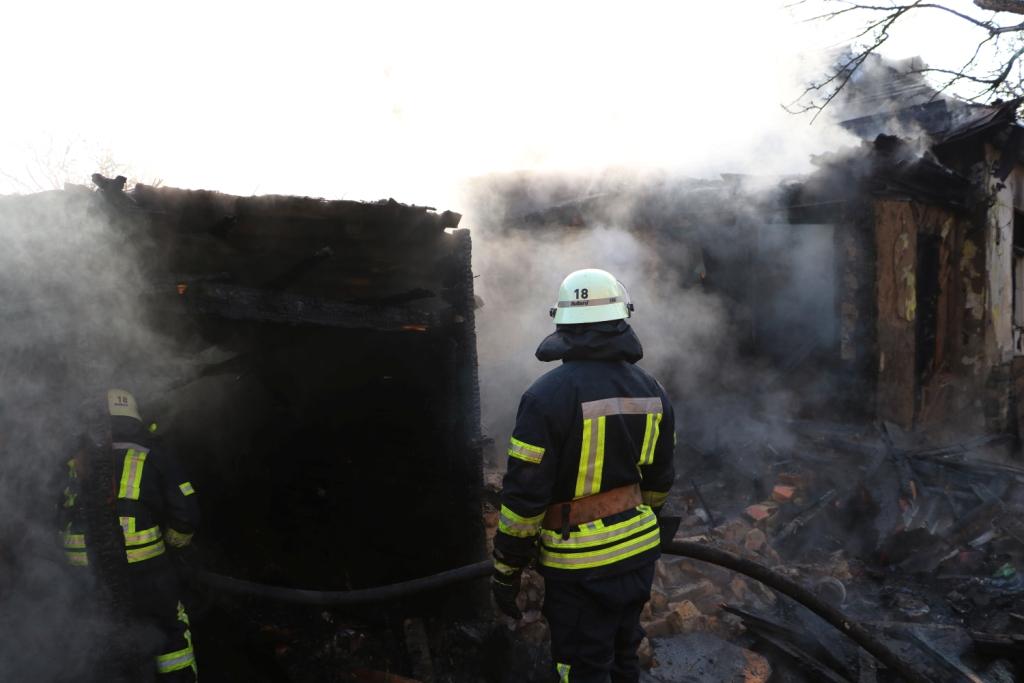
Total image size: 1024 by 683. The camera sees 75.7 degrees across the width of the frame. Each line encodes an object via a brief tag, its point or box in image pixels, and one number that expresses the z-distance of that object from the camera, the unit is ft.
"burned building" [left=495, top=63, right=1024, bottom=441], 27.30
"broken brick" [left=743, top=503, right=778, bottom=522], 21.50
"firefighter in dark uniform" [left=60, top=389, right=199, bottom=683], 11.37
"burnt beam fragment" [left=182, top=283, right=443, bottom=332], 11.00
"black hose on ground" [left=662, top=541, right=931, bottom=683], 11.79
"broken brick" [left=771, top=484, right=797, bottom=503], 22.50
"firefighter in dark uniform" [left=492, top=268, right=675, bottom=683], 9.29
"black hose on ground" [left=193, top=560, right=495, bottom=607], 12.14
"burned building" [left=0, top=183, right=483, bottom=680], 9.91
